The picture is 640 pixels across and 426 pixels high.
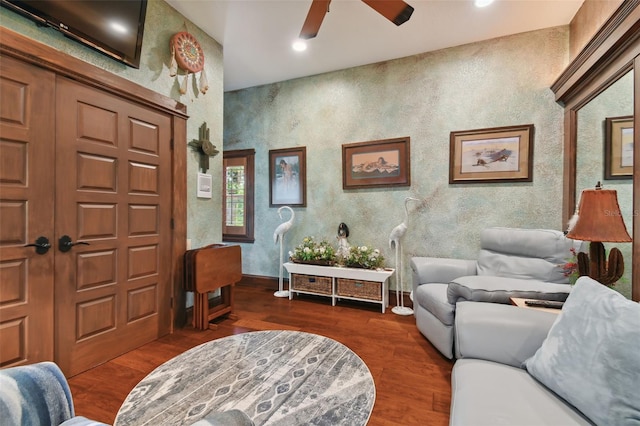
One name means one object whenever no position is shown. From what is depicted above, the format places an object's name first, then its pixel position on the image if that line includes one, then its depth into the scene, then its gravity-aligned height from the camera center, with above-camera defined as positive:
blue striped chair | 0.65 -0.48
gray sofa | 0.86 -0.58
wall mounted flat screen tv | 1.69 +1.27
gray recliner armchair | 1.96 -0.53
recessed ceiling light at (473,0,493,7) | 2.39 +1.83
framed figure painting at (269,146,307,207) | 3.88 +0.49
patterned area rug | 1.12 -0.82
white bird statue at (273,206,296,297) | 3.68 -0.32
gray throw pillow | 0.83 -0.49
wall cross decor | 2.79 +0.65
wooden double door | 1.62 -0.08
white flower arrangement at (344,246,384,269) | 3.25 -0.55
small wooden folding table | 2.54 -0.61
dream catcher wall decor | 2.48 +1.43
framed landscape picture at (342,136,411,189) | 3.36 +0.61
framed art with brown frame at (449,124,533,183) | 2.91 +0.63
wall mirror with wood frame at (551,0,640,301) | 1.73 +0.85
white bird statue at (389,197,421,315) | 3.14 -0.43
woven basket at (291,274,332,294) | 3.41 -0.91
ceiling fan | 1.80 +1.38
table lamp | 1.45 -0.09
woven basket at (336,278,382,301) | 3.15 -0.89
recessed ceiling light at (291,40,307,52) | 3.02 +1.85
